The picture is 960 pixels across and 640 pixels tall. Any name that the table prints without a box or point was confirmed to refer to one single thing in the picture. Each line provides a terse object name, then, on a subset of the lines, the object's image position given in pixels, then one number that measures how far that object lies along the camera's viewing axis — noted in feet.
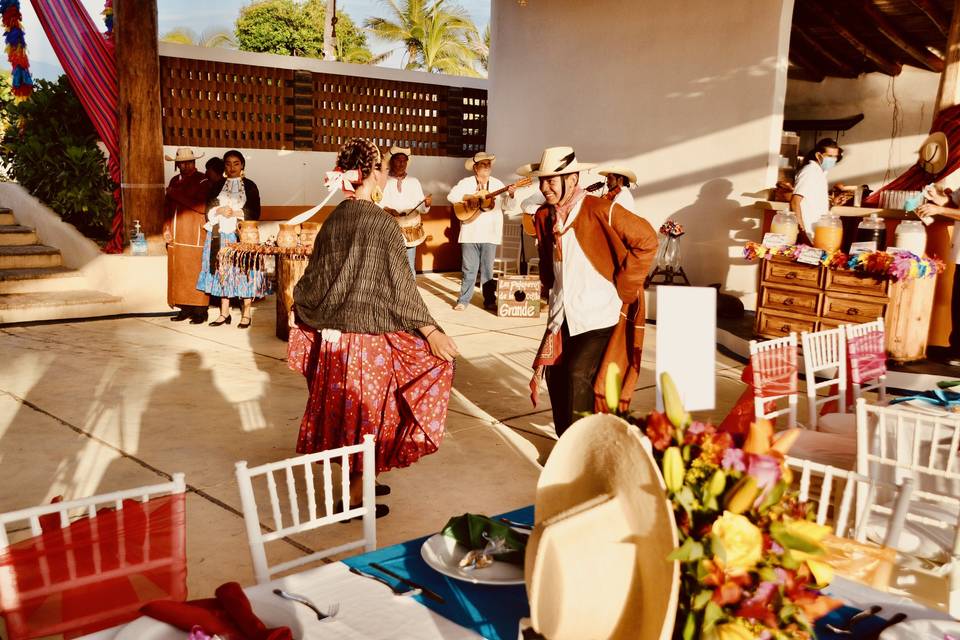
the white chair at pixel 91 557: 5.27
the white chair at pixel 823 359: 12.64
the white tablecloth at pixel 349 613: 4.97
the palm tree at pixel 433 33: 98.17
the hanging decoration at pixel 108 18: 29.22
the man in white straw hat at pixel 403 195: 27.35
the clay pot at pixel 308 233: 23.30
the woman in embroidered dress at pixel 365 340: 11.23
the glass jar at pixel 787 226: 23.13
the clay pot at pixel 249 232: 23.39
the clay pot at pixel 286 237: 22.89
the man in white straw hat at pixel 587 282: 12.84
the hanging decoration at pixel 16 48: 29.22
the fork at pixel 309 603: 5.17
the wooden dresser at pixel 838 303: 20.10
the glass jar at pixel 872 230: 21.22
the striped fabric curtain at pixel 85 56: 27.02
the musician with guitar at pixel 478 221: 29.37
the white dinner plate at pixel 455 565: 5.47
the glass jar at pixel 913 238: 19.93
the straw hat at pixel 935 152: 21.03
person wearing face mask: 22.33
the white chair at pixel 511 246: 37.06
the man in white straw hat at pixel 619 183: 23.90
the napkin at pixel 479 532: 5.88
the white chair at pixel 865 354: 13.23
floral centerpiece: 3.67
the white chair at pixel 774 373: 12.22
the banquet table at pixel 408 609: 4.99
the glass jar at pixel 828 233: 21.58
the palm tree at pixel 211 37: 113.39
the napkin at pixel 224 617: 4.63
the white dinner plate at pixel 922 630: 4.80
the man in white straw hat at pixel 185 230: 24.79
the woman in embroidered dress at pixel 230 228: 24.27
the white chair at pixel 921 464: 8.47
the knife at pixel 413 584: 5.36
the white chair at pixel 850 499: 7.30
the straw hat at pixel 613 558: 3.75
